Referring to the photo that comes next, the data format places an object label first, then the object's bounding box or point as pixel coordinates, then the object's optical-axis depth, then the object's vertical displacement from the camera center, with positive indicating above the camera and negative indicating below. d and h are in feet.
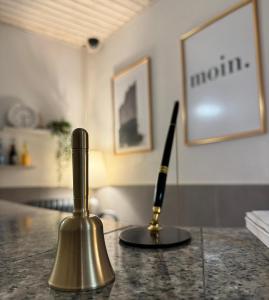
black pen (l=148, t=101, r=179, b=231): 2.48 -0.11
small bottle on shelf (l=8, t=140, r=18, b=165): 9.23 +0.86
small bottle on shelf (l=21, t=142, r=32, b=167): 9.37 +0.79
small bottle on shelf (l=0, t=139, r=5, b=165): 8.97 +0.84
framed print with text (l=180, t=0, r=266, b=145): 5.83 +2.24
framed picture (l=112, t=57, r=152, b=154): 8.57 +2.30
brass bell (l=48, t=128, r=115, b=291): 1.32 -0.34
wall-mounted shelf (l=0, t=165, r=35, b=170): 9.19 +0.46
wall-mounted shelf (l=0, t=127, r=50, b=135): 9.15 +1.69
